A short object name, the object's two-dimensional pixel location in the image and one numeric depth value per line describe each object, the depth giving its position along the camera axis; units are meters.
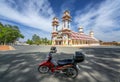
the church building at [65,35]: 32.20
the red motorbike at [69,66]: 3.14
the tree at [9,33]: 28.89
